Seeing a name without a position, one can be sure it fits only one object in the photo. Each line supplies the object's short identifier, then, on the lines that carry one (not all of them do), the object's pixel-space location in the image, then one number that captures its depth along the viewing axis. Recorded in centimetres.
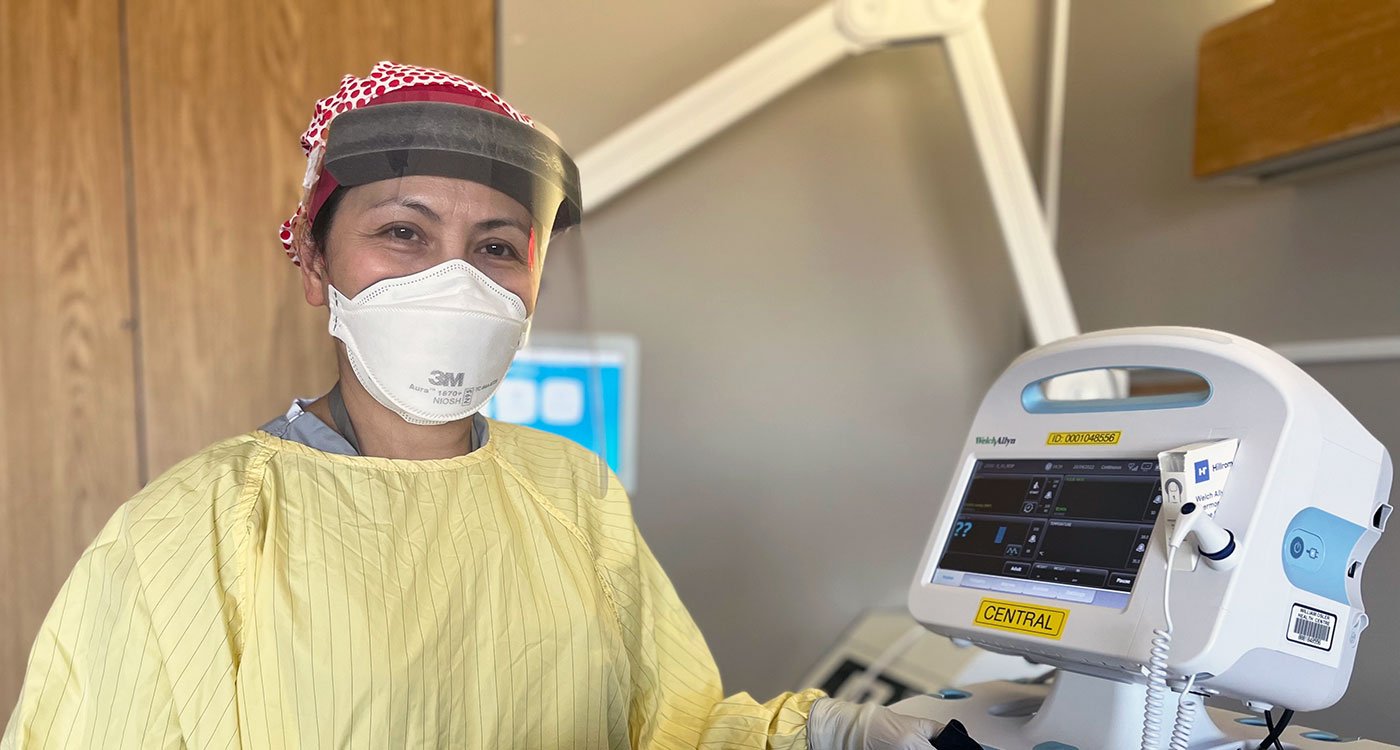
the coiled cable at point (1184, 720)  76
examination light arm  175
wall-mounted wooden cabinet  127
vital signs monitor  77
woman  83
